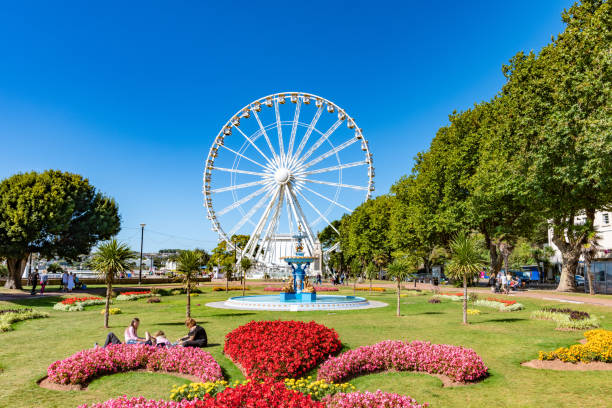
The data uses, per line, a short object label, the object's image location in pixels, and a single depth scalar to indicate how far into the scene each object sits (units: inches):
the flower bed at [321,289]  1833.2
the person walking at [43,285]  1462.8
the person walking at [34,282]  1388.7
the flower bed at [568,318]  663.1
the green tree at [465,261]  778.3
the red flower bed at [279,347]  433.7
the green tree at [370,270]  1873.6
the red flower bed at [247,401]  265.4
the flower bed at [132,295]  1389.0
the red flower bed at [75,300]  1127.7
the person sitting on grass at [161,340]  529.7
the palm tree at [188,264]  843.4
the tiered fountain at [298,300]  1069.8
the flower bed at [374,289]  1869.6
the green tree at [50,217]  1503.4
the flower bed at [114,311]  991.6
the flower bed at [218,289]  1882.0
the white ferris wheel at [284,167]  2039.9
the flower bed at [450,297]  1267.6
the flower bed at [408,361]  418.9
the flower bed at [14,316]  735.5
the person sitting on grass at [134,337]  538.3
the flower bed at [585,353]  455.5
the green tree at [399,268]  1035.9
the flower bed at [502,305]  955.7
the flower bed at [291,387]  348.5
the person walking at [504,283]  1479.1
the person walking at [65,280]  1675.4
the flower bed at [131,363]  420.2
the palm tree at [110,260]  780.0
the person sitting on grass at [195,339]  558.8
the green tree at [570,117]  950.4
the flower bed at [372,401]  297.0
